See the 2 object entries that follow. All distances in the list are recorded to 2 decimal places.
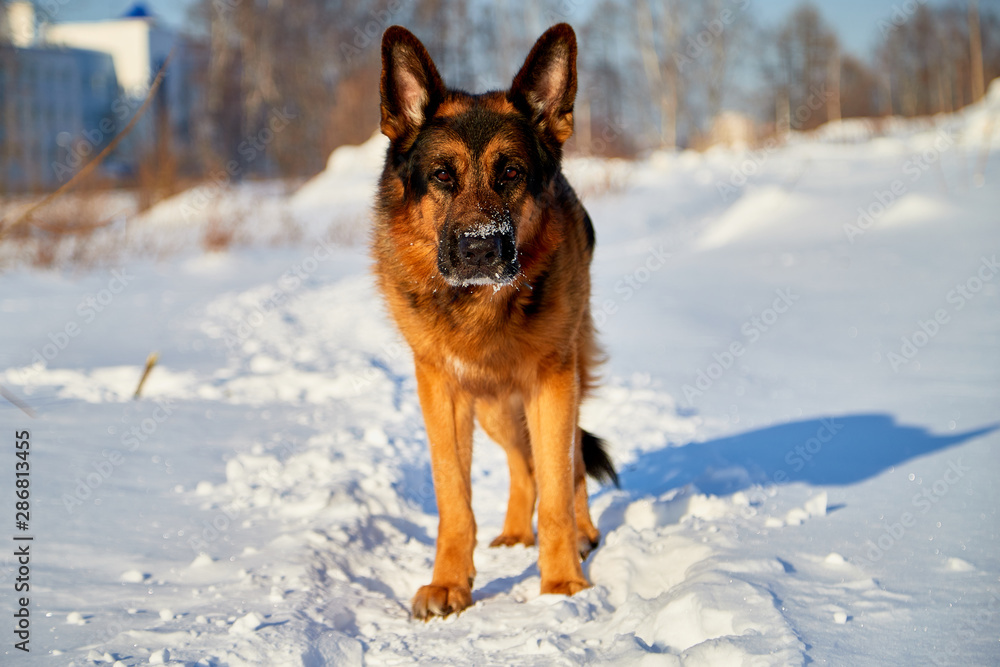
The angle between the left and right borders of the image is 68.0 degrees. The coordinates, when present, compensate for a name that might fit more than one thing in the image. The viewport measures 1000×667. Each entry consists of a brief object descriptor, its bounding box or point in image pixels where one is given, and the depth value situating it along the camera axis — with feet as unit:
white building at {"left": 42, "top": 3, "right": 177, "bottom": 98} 142.10
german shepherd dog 9.80
